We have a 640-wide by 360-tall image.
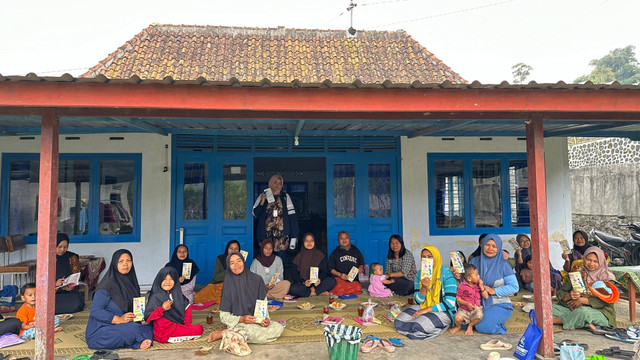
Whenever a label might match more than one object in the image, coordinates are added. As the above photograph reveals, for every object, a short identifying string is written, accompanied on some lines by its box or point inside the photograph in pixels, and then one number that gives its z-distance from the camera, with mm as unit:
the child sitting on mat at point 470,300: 4531
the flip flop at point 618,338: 4248
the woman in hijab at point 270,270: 6086
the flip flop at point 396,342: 4201
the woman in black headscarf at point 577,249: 6188
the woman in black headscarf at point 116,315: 4137
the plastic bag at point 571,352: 3471
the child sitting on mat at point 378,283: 6285
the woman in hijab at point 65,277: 5426
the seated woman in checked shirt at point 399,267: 6293
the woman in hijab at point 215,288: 6062
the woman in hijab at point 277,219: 7113
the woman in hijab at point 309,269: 6402
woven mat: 4188
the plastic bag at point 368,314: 4945
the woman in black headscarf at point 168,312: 4324
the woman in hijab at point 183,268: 5777
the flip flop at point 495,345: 4094
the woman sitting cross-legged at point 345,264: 6453
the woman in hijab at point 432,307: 4438
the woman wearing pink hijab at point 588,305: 4652
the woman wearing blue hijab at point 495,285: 4520
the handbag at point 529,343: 3742
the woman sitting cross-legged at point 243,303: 4246
